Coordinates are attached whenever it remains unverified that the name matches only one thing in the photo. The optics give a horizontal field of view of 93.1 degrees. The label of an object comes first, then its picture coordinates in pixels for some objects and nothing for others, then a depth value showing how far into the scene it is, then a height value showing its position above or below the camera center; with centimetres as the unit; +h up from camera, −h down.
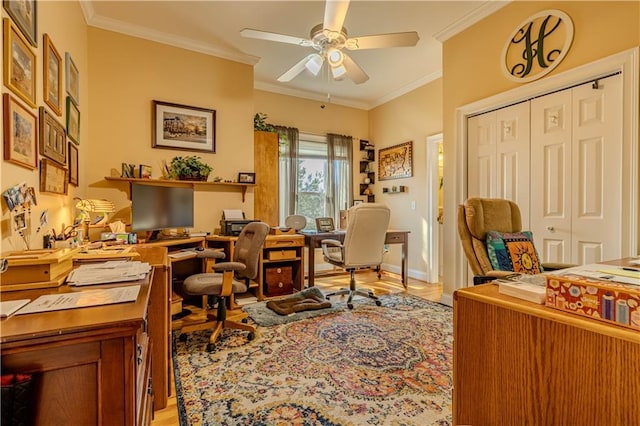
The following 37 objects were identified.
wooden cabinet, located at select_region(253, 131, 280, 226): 394 +45
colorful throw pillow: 197 -29
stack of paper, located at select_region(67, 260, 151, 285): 105 -23
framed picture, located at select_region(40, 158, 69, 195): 162 +20
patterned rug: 153 -102
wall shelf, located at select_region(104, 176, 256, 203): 298 +30
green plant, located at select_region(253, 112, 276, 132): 400 +116
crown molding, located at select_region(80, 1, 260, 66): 284 +183
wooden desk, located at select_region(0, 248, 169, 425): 64 -33
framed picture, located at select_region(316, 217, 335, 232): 400 -19
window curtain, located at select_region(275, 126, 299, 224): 460 +57
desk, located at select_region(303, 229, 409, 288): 368 -38
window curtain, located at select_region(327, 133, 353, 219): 498 +62
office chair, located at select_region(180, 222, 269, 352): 221 -54
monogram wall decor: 227 +131
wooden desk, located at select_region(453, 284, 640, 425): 70 -42
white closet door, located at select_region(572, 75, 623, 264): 203 +27
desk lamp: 221 +2
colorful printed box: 70 -22
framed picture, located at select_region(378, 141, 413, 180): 455 +78
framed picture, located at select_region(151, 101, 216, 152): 322 +92
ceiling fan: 220 +137
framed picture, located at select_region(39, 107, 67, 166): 162 +43
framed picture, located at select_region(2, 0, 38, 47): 128 +89
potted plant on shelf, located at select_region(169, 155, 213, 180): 327 +46
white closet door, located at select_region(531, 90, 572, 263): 231 +27
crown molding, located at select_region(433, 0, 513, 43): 266 +181
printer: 337 -14
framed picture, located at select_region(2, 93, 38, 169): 123 +34
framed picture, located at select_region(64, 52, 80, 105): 215 +101
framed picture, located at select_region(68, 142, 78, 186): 225 +36
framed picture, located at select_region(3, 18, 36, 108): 123 +65
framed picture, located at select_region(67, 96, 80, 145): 218 +69
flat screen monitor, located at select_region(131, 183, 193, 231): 260 +3
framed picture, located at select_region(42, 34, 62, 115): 168 +80
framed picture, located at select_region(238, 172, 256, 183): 363 +40
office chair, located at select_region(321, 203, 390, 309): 312 -33
